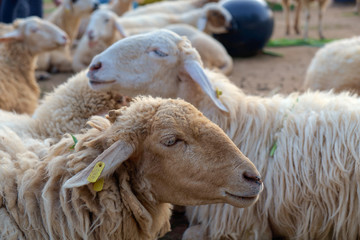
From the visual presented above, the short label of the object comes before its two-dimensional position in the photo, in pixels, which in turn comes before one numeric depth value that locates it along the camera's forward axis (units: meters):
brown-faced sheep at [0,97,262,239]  2.25
